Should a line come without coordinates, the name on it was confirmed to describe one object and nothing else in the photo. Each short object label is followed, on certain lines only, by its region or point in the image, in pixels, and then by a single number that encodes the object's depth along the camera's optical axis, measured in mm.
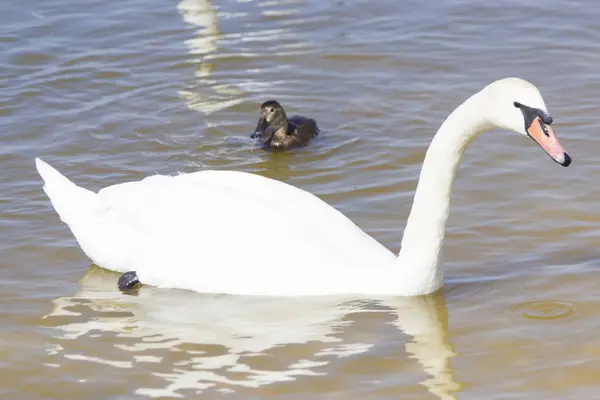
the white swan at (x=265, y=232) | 14898
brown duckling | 22234
